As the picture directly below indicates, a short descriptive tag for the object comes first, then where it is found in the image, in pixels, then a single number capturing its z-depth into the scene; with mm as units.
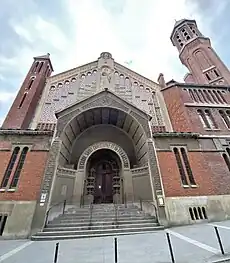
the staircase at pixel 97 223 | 7949
